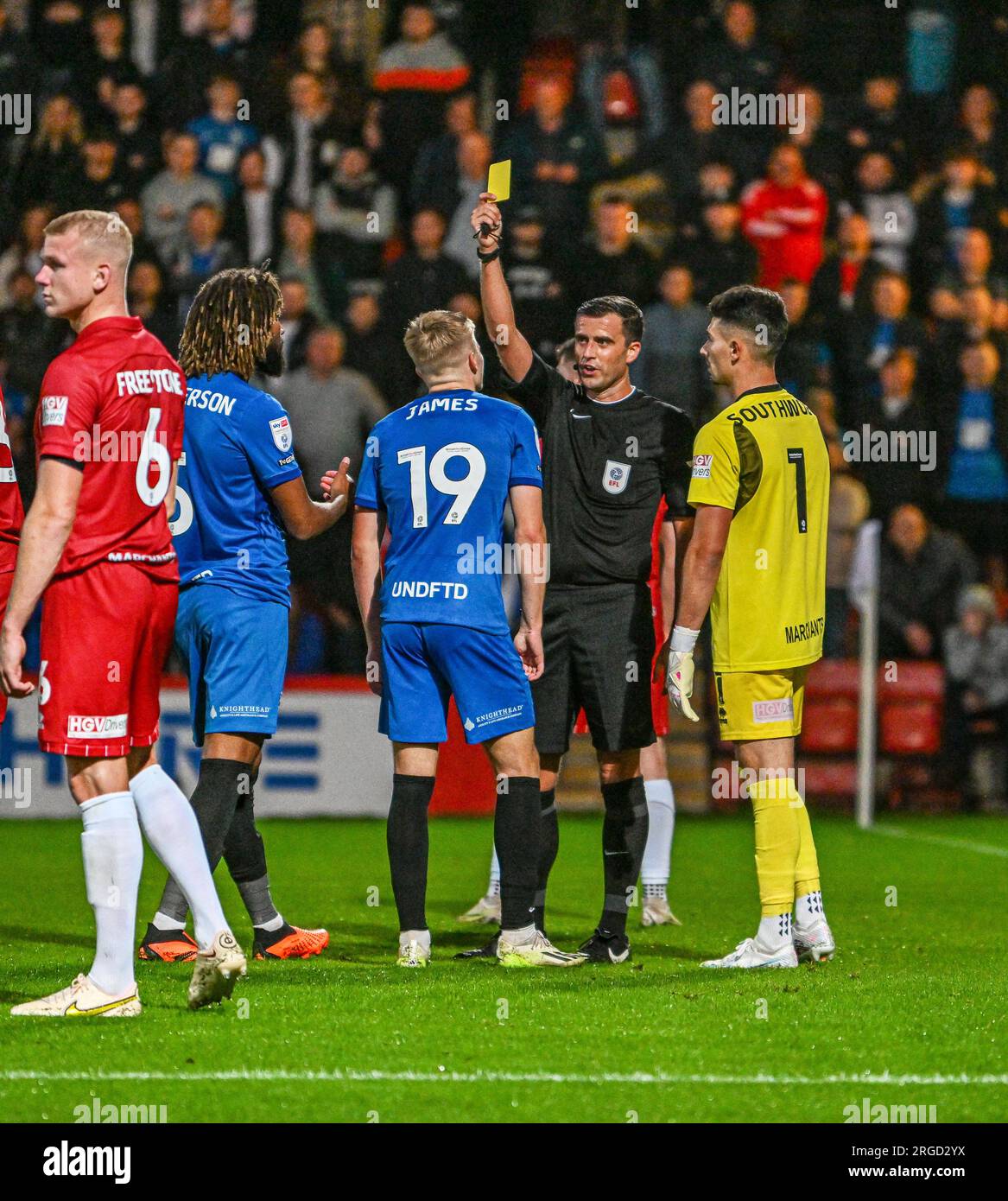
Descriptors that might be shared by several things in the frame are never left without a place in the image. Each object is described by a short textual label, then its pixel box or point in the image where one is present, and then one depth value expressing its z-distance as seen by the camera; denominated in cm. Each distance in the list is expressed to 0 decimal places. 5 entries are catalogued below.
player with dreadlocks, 1216
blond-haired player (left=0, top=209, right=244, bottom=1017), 981
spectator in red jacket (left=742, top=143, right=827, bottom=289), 2966
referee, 1285
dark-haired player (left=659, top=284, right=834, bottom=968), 1247
